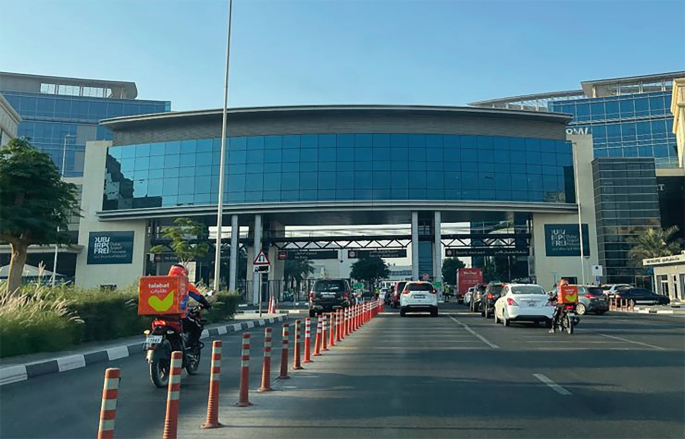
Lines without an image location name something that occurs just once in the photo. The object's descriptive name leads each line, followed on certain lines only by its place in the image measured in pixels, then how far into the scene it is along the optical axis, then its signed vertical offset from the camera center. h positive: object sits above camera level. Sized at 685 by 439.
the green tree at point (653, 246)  48.56 +3.74
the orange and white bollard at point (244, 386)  6.71 -1.30
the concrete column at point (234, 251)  48.91 +2.97
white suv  26.22 -0.72
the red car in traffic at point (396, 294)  38.98 -0.74
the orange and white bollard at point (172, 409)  4.80 -1.15
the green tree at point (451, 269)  116.56 +3.50
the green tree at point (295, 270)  94.11 +2.39
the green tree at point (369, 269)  92.56 +2.61
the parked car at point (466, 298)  40.55 -1.08
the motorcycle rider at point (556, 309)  16.37 -0.73
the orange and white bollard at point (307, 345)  10.57 -1.24
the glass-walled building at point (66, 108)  96.44 +31.96
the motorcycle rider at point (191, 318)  8.82 -0.60
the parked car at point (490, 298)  24.62 -0.59
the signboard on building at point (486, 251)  54.25 +3.51
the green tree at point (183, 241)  35.06 +2.88
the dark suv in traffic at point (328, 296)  27.38 -0.63
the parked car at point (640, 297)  36.44 -0.71
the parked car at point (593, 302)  28.42 -0.85
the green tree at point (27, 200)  17.53 +2.77
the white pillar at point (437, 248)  49.31 +3.39
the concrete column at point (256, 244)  50.06 +3.67
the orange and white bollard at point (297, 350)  9.75 -1.23
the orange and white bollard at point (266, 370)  7.63 -1.26
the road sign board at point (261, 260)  23.71 +1.03
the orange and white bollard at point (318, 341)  11.70 -1.31
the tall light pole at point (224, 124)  25.61 +8.17
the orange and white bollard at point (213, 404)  5.68 -1.32
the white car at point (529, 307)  18.39 -0.75
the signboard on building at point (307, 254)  55.25 +3.26
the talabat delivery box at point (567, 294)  15.84 -0.24
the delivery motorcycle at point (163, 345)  7.74 -0.95
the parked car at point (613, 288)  38.34 -0.13
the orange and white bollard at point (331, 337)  13.51 -1.40
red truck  48.22 +0.54
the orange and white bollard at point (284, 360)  8.61 -1.24
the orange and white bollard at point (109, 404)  4.16 -0.98
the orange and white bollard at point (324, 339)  12.45 -1.34
